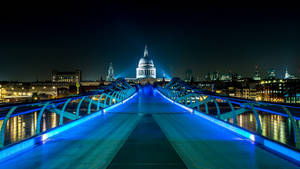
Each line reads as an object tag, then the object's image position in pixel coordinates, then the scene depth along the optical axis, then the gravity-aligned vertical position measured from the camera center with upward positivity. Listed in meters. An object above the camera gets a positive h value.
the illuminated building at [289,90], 106.31 -1.78
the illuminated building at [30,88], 160.50 +0.58
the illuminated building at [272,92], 120.63 -2.74
